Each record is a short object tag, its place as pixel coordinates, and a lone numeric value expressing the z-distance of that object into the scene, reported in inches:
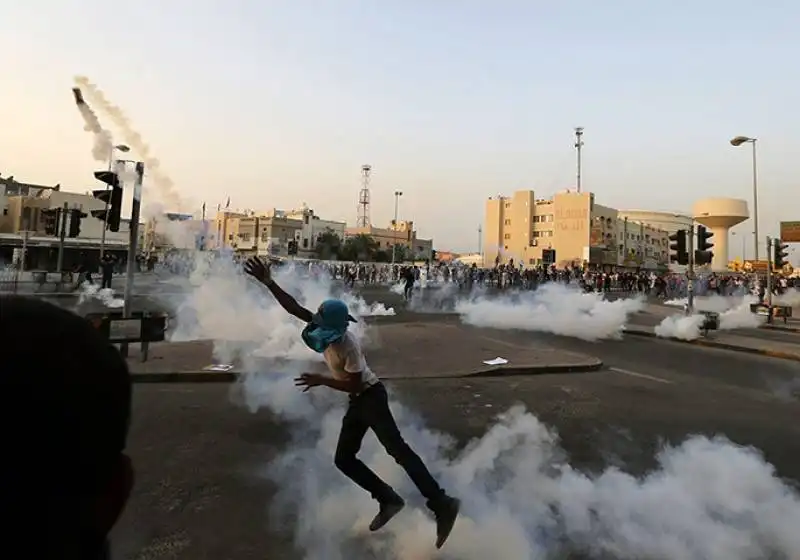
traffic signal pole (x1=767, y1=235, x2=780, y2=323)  784.2
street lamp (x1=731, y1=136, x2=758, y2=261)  911.4
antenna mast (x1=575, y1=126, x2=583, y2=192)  2618.1
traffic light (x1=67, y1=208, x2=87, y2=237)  609.4
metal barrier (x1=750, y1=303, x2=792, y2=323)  784.1
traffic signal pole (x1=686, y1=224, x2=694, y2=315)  677.9
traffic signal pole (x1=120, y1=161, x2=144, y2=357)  401.1
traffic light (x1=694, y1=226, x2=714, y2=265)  671.1
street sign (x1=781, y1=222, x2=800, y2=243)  1456.7
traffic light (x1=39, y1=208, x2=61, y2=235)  824.3
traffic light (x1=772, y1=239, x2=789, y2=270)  888.3
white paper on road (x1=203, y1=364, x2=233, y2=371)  341.8
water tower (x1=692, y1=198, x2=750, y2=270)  4163.4
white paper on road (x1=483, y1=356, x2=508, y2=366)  395.9
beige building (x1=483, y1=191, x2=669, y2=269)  3196.4
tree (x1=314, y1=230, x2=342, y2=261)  2716.5
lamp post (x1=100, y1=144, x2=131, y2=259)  470.3
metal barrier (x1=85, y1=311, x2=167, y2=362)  330.6
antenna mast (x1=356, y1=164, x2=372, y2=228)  3895.2
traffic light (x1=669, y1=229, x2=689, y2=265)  686.5
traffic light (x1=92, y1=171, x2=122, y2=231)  418.6
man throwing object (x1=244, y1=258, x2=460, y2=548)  134.3
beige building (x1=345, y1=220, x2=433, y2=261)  3865.7
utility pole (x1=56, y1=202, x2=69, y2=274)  837.8
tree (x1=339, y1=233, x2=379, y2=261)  3046.3
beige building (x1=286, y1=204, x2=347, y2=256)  2628.0
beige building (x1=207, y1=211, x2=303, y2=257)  1742.4
